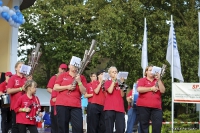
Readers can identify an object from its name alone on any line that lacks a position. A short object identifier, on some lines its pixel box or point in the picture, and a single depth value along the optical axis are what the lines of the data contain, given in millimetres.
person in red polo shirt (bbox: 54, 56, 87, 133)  8930
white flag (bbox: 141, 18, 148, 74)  19422
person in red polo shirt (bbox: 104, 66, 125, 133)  9945
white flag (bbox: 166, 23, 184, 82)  16594
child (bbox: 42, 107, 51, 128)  24394
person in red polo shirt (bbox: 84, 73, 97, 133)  11680
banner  15531
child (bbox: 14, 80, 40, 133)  9234
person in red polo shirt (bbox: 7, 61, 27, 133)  9969
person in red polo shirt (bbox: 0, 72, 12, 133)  11414
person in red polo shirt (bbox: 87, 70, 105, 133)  11523
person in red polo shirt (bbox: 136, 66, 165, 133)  10173
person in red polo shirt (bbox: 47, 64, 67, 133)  11141
